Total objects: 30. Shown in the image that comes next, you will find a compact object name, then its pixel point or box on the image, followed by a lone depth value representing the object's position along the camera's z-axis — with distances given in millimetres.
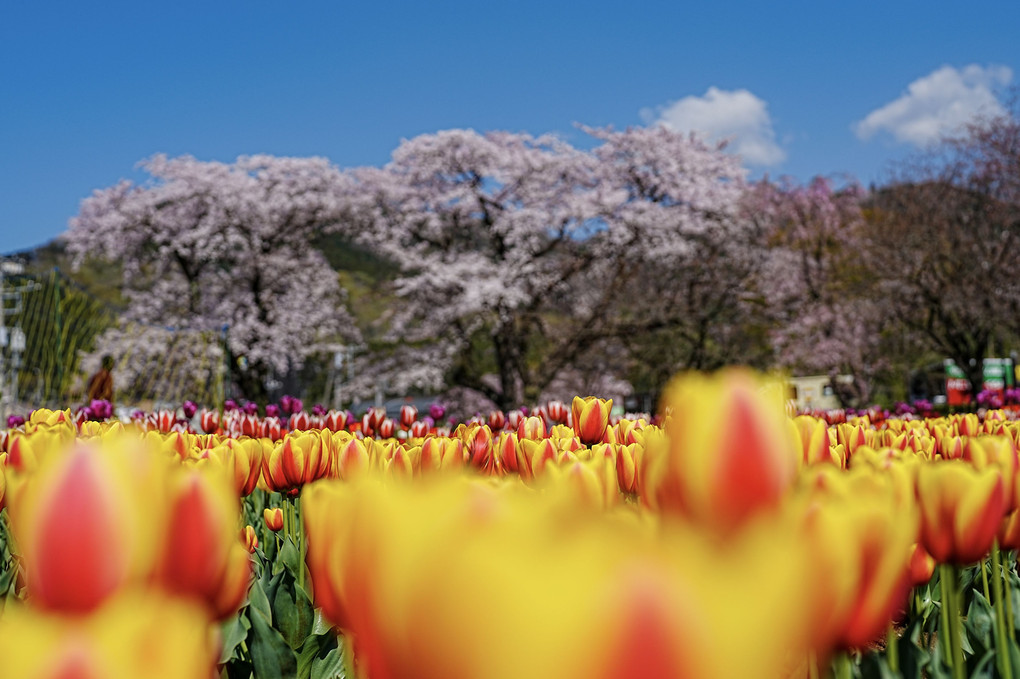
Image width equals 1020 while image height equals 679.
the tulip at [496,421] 3539
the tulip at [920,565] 1367
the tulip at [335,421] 3828
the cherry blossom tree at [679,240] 20734
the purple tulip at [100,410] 5645
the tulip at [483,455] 1990
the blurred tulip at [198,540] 690
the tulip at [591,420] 2373
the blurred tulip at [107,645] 444
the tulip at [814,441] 1437
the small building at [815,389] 37869
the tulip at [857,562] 673
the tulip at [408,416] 4398
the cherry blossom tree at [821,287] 26656
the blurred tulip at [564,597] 410
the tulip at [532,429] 2111
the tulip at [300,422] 3696
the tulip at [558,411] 3795
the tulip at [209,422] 4309
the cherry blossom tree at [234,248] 22641
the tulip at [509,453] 1908
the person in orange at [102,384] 9516
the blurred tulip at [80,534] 521
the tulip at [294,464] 1990
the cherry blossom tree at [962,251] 20438
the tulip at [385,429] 4177
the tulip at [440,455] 1699
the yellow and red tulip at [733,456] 671
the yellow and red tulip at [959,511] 1082
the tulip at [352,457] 1669
